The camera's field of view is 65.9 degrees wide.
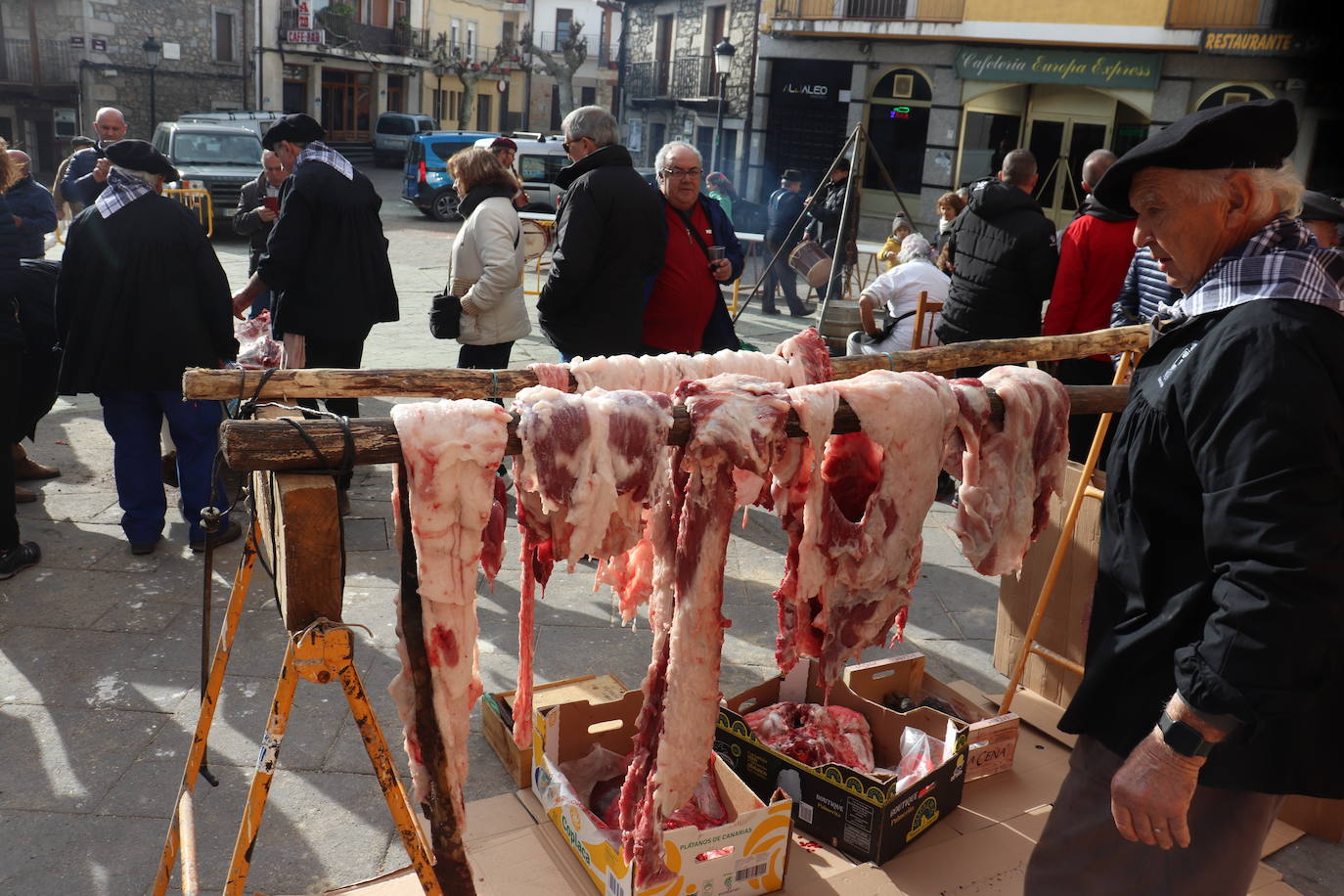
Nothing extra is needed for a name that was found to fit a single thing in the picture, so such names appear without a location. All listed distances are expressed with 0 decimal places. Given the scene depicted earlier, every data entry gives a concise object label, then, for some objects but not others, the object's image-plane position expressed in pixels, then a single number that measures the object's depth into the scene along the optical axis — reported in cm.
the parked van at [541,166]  2111
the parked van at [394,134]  3475
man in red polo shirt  553
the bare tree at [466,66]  4638
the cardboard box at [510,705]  359
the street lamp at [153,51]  2991
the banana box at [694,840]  286
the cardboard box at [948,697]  365
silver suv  1702
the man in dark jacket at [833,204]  1220
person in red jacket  570
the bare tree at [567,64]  4544
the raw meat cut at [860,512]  239
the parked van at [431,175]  2184
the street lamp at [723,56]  2061
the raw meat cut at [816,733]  353
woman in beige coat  593
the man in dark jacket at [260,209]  745
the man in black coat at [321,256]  566
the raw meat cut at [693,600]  225
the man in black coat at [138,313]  502
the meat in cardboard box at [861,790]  316
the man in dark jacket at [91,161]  796
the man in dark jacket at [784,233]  1322
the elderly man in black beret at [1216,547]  189
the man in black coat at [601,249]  512
